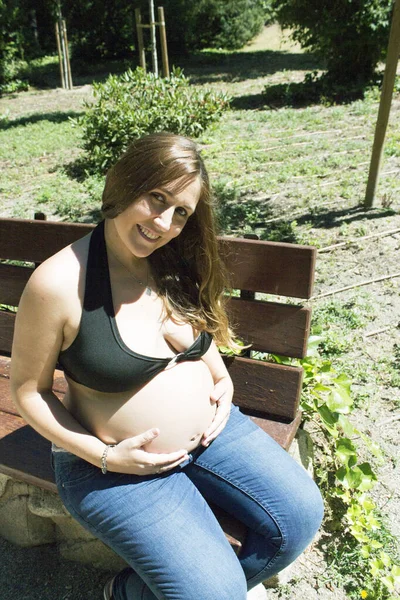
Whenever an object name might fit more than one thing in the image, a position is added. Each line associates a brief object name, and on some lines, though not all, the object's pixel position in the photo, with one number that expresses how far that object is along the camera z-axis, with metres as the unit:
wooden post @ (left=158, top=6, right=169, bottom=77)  10.63
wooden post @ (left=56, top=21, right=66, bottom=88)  17.16
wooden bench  2.36
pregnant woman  1.82
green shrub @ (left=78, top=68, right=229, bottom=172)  7.69
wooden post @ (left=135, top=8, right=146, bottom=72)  10.92
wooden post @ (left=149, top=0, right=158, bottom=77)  11.16
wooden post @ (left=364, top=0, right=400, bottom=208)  5.02
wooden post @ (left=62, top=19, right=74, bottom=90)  17.11
